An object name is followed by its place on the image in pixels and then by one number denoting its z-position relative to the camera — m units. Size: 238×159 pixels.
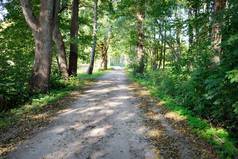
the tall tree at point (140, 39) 30.20
